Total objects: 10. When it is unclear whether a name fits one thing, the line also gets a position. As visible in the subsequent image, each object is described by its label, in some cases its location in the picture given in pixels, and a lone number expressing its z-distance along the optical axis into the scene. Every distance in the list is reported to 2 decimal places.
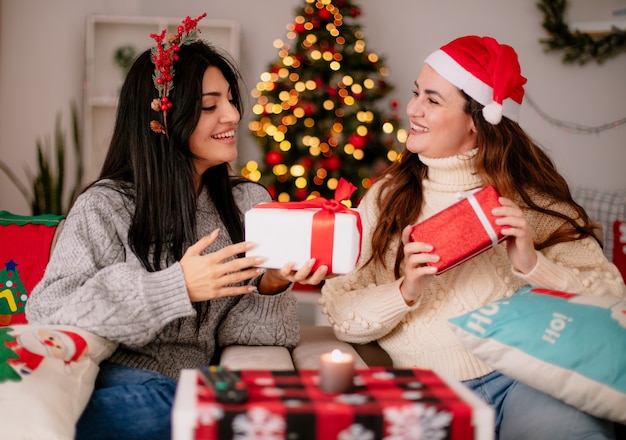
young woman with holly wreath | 1.61
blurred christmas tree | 4.31
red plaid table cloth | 1.07
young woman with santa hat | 1.88
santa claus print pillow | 1.26
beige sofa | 1.76
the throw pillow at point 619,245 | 3.08
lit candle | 1.18
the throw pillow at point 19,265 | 2.18
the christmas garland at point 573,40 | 4.75
